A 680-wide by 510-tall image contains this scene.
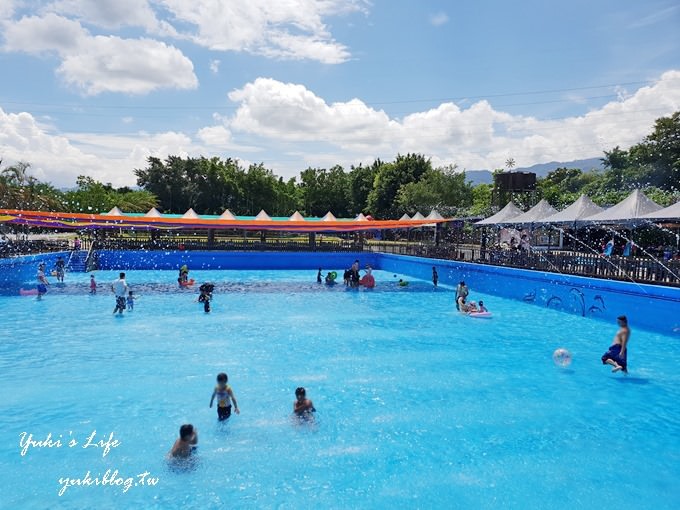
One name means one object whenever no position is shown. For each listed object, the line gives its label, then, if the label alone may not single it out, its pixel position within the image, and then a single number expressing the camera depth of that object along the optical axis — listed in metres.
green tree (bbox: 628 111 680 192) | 44.00
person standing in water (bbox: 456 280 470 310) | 18.72
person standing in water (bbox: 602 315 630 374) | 10.78
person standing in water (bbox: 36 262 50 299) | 20.14
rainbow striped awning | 25.60
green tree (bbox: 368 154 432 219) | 59.91
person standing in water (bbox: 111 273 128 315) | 16.80
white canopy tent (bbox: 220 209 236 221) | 38.43
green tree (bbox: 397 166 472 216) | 50.97
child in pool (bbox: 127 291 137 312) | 17.75
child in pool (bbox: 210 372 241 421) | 8.10
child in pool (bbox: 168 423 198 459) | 6.88
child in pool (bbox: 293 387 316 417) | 8.27
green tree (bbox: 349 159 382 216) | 66.94
